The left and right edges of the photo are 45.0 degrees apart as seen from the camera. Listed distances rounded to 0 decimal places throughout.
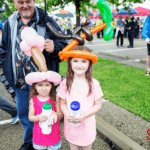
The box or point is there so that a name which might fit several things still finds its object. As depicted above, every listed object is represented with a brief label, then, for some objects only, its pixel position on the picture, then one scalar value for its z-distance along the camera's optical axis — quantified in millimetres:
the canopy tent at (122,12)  17859
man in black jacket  2076
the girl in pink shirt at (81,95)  1793
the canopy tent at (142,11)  16703
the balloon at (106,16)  1682
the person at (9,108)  3113
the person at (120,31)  11719
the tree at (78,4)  7590
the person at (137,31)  17484
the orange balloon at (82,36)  1737
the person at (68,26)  16538
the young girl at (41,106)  1883
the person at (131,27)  11492
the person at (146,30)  4891
